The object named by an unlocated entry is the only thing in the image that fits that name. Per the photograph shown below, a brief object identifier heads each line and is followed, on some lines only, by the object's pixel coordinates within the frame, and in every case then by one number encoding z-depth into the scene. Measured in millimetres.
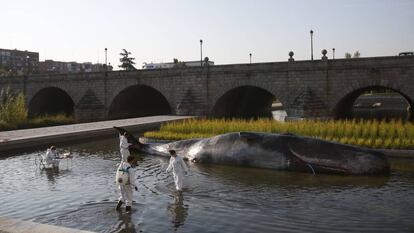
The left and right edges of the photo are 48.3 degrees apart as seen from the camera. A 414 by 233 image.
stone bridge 35172
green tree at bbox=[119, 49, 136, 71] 100431
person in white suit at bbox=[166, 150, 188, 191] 14141
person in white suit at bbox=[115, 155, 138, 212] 11727
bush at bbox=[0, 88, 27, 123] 34719
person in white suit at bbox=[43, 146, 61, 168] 18797
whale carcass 16328
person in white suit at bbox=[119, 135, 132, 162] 19141
